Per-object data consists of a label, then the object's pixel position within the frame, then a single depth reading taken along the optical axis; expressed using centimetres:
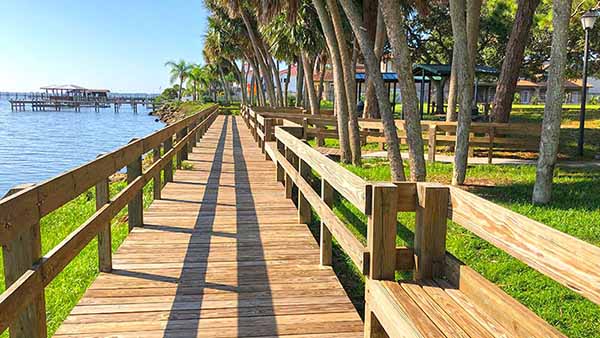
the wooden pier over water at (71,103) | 9344
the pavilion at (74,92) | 9925
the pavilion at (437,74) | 2452
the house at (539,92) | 5709
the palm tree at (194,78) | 7994
